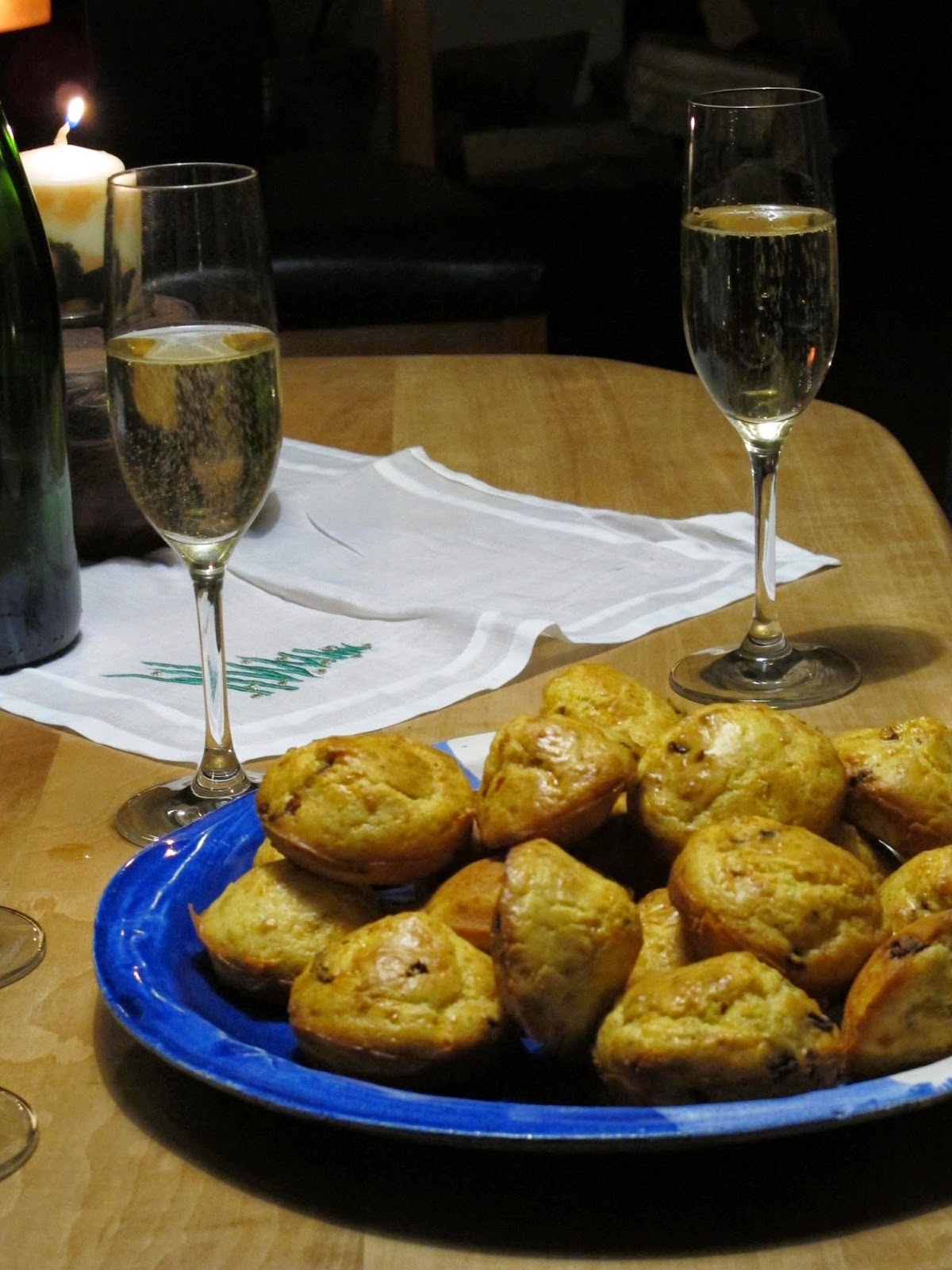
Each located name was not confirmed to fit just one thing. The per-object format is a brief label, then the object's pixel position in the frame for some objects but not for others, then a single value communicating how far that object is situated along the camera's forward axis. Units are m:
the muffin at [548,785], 0.85
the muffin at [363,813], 0.86
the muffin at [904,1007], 0.79
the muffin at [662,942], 0.83
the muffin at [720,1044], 0.79
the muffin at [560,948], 0.80
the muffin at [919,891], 0.84
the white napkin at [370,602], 1.10
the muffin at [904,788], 0.87
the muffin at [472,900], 0.83
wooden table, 0.78
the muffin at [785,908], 0.82
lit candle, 1.23
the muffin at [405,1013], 0.80
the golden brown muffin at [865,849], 0.88
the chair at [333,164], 2.63
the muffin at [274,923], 0.85
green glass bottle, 1.12
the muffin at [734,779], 0.87
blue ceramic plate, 0.77
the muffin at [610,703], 0.93
